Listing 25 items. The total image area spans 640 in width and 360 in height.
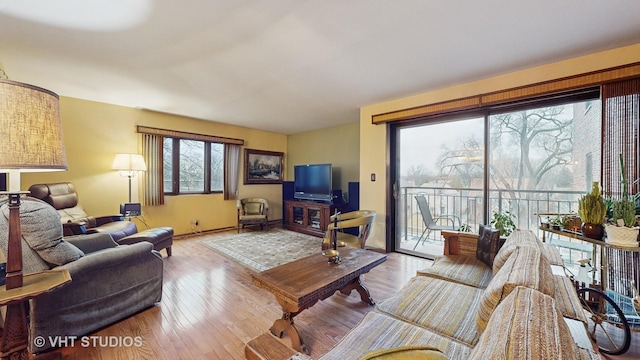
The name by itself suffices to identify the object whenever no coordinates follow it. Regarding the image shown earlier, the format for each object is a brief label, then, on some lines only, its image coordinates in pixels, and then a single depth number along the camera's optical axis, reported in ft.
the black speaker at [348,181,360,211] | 14.33
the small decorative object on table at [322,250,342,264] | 6.73
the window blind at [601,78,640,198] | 6.75
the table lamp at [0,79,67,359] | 3.29
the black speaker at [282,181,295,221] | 19.05
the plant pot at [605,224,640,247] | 5.22
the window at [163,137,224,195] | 15.20
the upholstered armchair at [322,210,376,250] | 6.83
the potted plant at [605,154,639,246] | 5.25
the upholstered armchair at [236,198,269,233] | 16.61
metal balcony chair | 12.60
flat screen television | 15.80
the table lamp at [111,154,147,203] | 12.22
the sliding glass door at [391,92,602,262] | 8.47
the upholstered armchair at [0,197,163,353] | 4.97
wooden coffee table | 5.11
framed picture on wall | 18.72
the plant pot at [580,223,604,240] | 5.75
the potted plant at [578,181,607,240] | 5.74
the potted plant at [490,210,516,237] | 8.55
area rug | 11.03
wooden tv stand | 15.41
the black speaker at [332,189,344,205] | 15.87
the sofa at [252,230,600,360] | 1.85
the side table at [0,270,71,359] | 3.61
